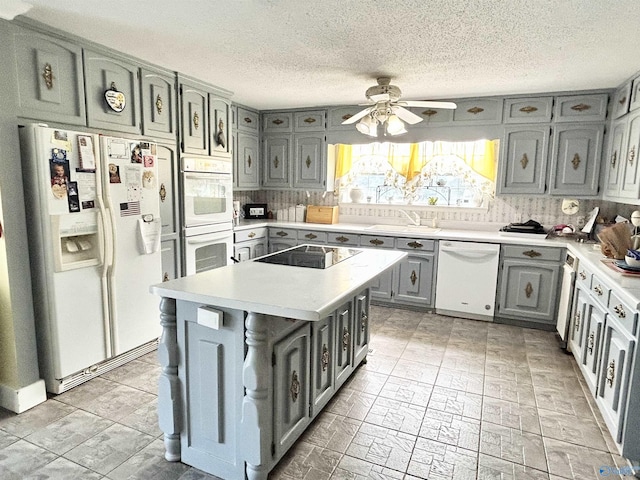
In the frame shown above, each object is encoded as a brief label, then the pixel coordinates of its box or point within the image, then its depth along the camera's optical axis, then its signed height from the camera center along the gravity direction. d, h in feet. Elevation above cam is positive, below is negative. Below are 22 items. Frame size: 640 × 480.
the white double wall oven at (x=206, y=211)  11.38 -0.67
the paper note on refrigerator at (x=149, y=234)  9.36 -1.10
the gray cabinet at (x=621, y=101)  10.34 +2.65
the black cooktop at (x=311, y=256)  7.84 -1.41
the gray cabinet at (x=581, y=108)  11.73 +2.69
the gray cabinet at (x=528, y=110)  12.37 +2.75
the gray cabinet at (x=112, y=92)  8.54 +2.19
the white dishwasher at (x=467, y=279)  12.54 -2.76
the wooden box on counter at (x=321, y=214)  15.88 -0.91
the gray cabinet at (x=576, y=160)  11.98 +1.14
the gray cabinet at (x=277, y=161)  16.22 +1.26
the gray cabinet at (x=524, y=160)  12.60 +1.16
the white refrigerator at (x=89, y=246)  7.46 -1.25
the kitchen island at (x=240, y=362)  5.31 -2.53
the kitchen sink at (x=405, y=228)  14.12 -1.30
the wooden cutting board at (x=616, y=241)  8.84 -0.99
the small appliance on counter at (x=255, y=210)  16.76 -0.83
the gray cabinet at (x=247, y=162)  15.26 +1.16
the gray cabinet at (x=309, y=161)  15.64 +1.23
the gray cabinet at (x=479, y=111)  12.89 +2.77
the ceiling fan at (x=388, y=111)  9.47 +1.98
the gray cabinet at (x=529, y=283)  11.85 -2.71
